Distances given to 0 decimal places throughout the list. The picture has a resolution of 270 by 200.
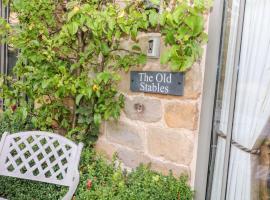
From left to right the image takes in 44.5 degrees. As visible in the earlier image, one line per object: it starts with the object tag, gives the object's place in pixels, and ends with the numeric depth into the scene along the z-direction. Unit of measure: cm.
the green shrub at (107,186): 205
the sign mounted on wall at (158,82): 213
